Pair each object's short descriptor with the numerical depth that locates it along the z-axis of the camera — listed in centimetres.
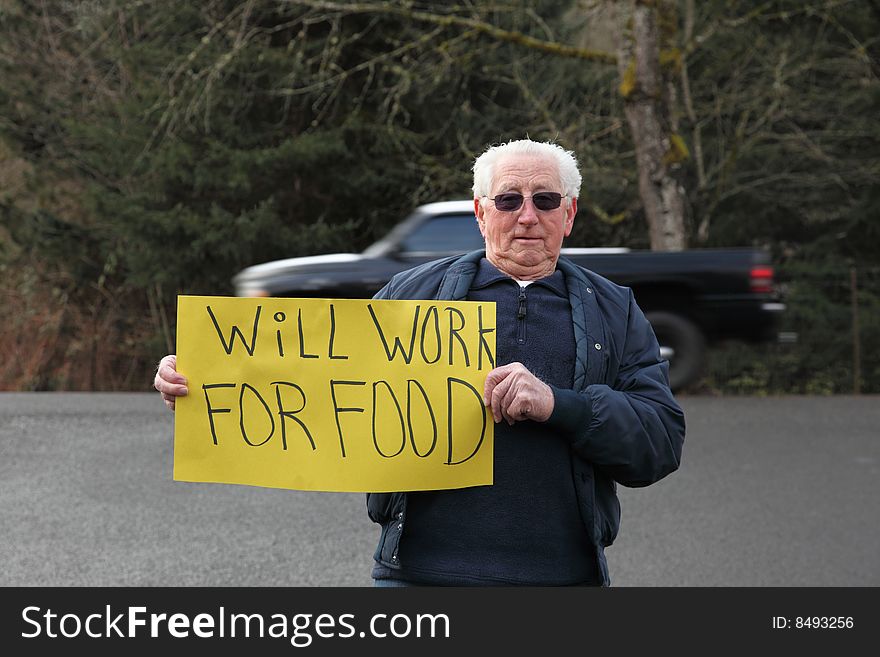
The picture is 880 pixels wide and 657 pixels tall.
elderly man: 223
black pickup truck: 1027
